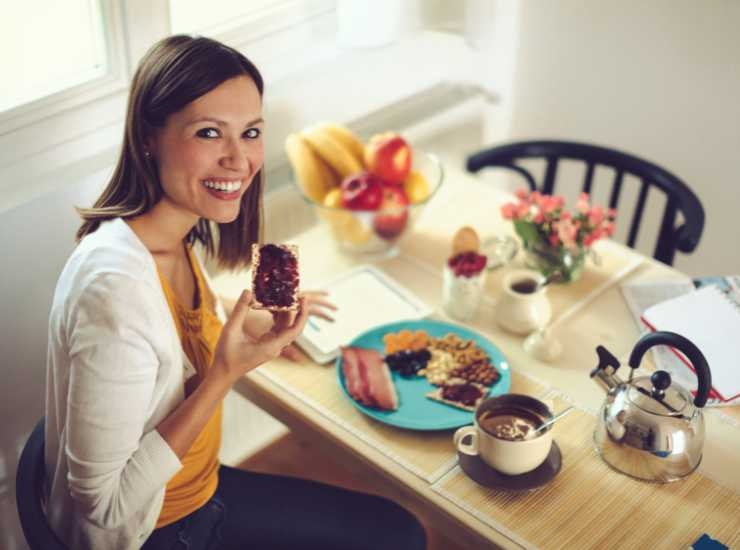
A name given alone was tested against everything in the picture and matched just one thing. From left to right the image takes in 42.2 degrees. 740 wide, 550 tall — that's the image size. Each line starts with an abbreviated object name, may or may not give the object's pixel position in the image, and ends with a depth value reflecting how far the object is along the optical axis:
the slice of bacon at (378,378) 1.60
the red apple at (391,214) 1.93
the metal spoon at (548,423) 1.46
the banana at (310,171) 1.99
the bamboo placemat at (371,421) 1.52
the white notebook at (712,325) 1.65
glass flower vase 1.87
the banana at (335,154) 2.00
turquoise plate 1.57
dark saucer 1.45
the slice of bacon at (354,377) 1.62
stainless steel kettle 1.44
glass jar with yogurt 1.79
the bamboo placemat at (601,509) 1.39
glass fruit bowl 1.94
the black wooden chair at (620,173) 2.12
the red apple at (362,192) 1.93
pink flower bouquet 1.85
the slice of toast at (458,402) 1.60
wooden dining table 1.41
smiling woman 1.32
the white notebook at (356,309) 1.76
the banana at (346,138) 2.03
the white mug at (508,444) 1.44
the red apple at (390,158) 1.98
